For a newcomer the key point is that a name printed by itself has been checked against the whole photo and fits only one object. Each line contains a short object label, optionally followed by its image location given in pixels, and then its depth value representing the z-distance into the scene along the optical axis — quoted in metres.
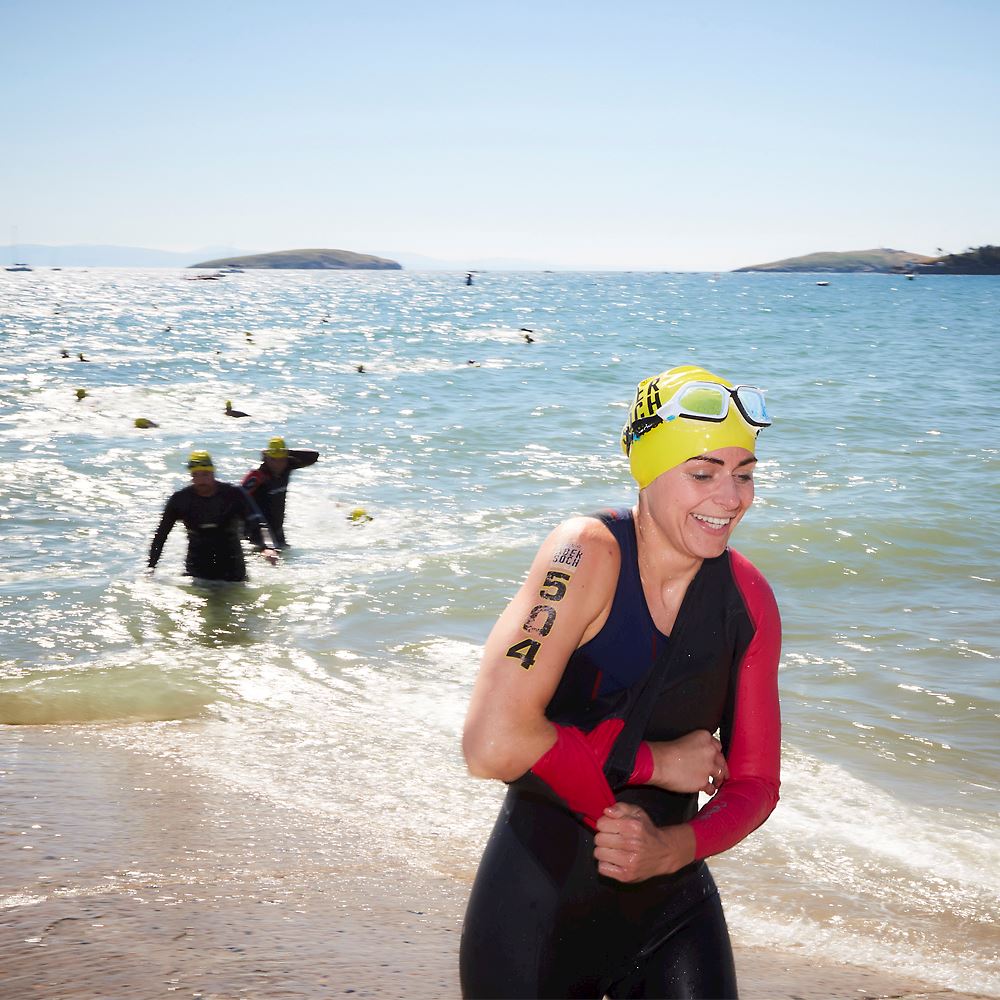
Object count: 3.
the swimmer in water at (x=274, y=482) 13.35
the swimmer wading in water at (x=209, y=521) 11.32
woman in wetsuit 2.43
